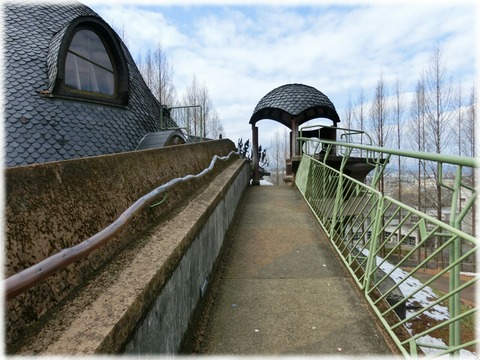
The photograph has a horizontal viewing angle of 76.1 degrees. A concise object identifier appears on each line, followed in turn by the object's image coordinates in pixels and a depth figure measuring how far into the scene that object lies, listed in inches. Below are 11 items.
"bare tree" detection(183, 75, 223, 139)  1119.7
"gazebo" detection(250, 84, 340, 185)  472.4
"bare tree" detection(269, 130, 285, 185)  2112.5
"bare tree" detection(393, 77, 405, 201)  1032.4
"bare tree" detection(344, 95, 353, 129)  1160.2
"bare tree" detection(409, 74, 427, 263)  870.0
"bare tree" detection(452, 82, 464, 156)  862.3
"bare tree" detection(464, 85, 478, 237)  825.5
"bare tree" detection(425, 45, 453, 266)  804.0
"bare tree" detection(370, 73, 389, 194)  986.7
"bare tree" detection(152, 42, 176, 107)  967.3
